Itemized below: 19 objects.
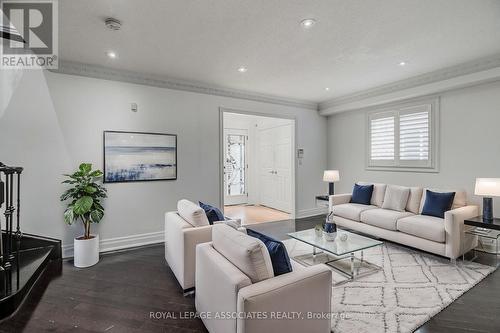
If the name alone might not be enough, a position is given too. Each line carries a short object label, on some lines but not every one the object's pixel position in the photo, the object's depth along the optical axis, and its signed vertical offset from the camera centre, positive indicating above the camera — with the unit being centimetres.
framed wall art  392 +13
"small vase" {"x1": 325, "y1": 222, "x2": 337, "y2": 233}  321 -78
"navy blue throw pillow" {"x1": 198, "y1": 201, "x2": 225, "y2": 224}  297 -59
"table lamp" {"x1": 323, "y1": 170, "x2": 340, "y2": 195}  546 -24
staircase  227 -115
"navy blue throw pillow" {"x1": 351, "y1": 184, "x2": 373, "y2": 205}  477 -54
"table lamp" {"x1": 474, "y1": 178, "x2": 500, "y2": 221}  325 -32
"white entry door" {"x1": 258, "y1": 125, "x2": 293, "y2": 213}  664 -5
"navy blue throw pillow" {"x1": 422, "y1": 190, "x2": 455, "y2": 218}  366 -54
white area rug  215 -129
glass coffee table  293 -96
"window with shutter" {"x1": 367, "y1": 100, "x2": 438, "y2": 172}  443 +53
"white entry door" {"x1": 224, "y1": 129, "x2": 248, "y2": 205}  782 -4
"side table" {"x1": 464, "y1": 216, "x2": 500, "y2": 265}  322 -85
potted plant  327 -58
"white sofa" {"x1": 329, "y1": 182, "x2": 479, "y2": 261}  326 -83
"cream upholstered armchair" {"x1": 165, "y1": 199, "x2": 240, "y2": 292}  258 -77
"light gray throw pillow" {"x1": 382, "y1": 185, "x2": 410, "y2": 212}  423 -54
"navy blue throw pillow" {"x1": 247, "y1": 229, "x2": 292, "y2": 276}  175 -64
